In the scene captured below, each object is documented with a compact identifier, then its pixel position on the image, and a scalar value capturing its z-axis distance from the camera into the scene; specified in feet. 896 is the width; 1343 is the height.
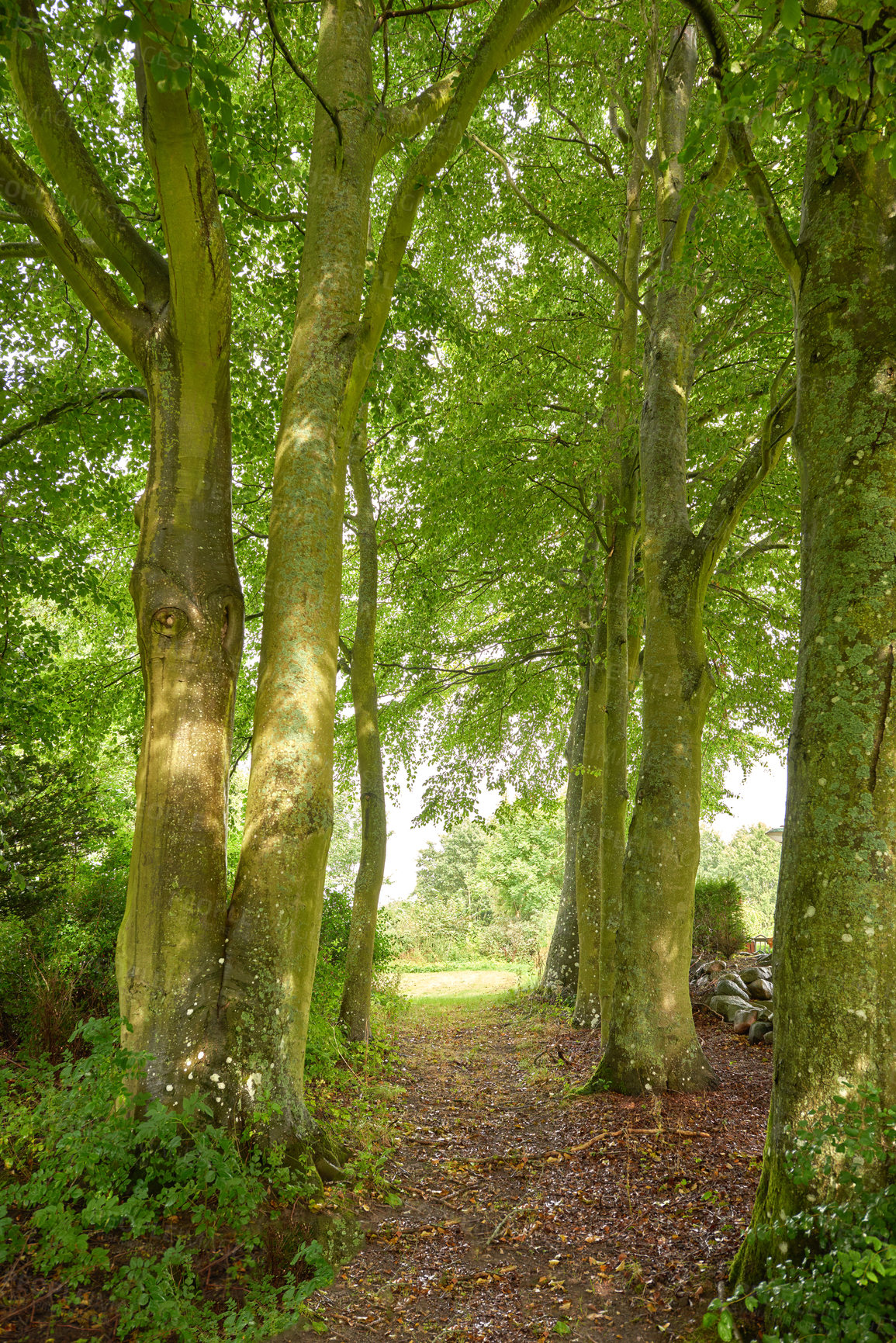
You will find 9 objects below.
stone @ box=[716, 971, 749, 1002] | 31.17
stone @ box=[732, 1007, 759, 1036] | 27.63
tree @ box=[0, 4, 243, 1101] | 12.67
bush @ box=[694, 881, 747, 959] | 44.86
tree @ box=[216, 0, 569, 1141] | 12.85
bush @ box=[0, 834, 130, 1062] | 19.36
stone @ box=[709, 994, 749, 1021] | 29.05
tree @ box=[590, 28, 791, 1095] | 20.24
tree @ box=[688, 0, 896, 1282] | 9.97
